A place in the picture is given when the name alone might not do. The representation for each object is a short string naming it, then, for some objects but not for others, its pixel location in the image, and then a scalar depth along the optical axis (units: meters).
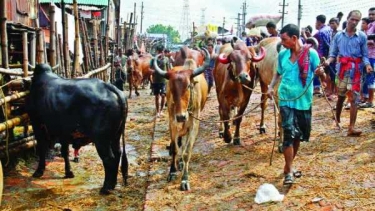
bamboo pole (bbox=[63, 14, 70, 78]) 9.70
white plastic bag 4.94
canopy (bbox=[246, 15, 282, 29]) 22.42
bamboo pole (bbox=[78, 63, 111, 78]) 9.54
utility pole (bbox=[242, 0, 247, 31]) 56.53
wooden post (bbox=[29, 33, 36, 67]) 10.24
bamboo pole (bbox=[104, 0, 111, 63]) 14.91
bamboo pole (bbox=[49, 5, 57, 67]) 8.41
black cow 5.63
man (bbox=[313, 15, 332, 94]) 10.51
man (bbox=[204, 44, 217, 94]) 12.79
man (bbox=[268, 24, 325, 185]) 5.11
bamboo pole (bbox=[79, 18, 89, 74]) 12.52
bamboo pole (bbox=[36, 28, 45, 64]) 8.30
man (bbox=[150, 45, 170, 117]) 11.27
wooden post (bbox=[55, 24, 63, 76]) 9.97
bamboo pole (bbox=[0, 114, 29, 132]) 5.85
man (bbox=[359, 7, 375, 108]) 8.05
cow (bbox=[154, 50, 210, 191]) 5.55
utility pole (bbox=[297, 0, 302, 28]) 35.04
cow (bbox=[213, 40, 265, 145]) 7.08
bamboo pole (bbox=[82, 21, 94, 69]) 13.14
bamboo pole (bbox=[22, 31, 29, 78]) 7.12
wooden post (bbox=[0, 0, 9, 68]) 6.97
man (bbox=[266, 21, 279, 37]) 10.02
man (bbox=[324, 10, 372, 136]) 6.96
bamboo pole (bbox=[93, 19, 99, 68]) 14.09
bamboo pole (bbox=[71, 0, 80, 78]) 9.98
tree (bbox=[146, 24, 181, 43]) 132.12
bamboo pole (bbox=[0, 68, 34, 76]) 6.18
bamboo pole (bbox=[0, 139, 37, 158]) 6.28
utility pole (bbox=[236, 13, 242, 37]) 57.21
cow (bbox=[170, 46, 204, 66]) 9.20
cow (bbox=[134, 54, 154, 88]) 17.22
